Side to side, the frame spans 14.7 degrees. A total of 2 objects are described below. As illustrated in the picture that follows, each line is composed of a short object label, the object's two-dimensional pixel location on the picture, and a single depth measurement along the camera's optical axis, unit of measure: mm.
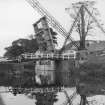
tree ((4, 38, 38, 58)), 101938
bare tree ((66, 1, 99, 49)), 67250
